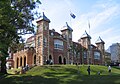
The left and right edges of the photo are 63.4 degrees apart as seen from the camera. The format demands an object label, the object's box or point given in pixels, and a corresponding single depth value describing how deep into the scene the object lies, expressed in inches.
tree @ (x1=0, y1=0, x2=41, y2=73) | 498.2
